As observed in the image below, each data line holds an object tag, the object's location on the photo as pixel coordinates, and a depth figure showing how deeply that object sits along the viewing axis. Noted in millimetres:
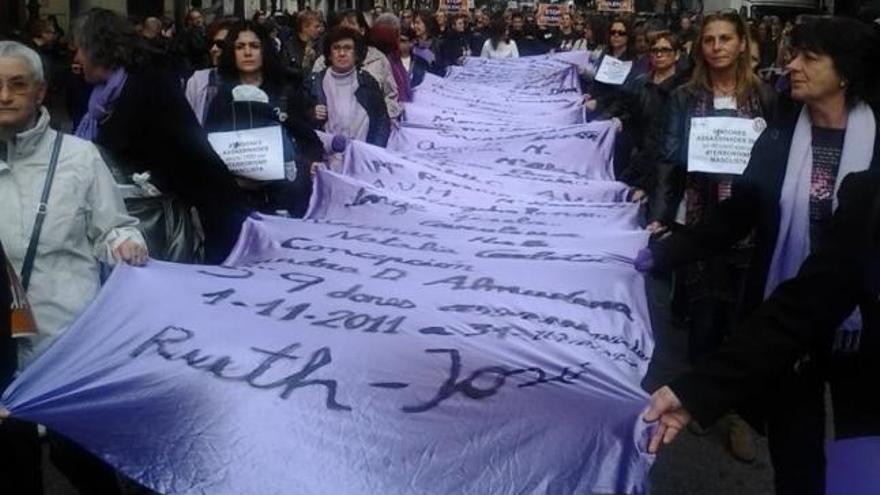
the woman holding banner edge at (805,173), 3537
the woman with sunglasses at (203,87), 6211
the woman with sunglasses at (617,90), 8062
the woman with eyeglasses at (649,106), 5844
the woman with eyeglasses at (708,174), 5094
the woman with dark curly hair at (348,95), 7590
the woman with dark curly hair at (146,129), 4770
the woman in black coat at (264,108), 5949
